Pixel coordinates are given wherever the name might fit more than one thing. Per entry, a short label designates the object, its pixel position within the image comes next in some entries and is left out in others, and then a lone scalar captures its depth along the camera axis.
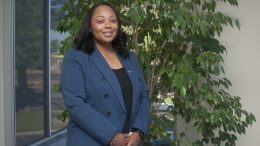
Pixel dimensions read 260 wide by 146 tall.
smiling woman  1.84
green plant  2.41
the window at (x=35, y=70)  4.43
